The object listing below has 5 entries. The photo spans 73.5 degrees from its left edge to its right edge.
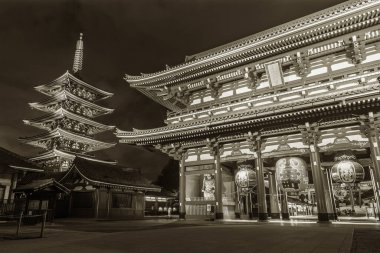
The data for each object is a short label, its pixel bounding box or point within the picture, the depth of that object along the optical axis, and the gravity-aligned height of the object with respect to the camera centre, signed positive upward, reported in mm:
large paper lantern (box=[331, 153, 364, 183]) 12820 +1191
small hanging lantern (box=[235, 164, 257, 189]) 15547 +1089
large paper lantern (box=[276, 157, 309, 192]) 13797 +1087
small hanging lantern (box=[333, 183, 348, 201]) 20527 +149
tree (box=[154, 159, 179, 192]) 55281 +4638
